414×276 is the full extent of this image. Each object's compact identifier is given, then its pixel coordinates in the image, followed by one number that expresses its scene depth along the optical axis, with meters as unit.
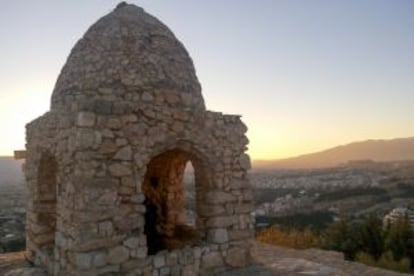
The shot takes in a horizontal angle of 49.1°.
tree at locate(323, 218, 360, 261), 16.20
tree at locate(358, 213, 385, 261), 16.50
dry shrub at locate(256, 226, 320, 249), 15.23
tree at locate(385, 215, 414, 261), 15.97
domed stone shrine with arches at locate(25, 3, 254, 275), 6.07
